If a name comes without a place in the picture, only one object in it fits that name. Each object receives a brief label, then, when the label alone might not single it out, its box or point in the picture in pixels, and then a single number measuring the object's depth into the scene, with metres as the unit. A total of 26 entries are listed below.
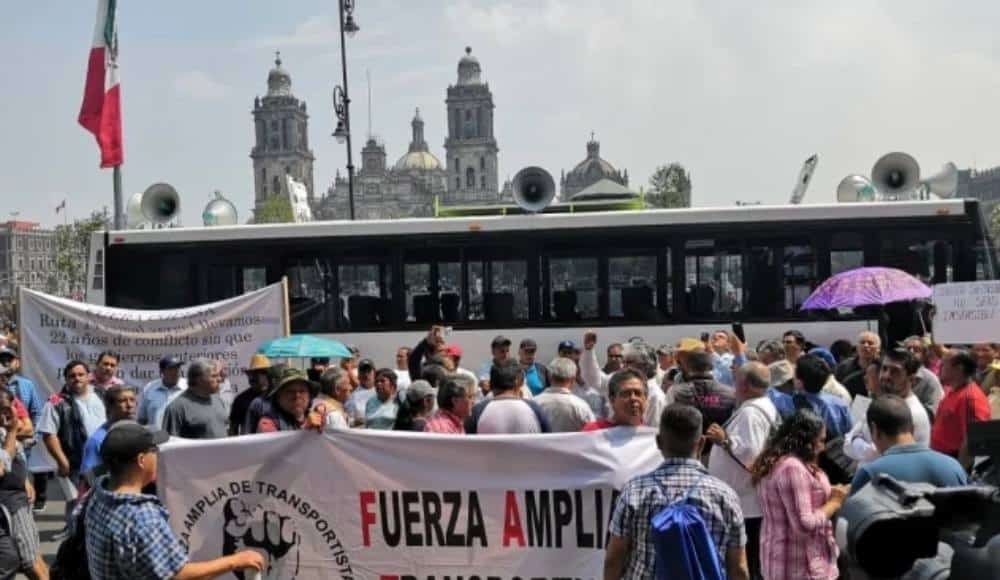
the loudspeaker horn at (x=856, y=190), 16.39
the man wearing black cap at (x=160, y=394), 9.90
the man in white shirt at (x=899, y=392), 6.71
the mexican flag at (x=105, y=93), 17.64
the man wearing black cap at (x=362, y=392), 10.12
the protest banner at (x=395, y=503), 6.15
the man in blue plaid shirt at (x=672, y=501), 4.46
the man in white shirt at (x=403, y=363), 11.79
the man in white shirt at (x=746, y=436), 6.50
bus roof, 15.24
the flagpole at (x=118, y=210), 17.36
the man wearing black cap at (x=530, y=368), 11.92
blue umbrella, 10.95
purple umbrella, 12.67
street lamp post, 24.20
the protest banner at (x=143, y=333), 11.72
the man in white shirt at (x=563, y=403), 7.44
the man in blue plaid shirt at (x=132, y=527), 4.21
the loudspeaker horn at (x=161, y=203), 17.09
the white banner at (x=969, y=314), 10.56
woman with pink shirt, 5.52
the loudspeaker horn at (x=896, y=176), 16.09
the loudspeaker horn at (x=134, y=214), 17.25
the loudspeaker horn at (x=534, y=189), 15.95
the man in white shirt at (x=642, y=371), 8.46
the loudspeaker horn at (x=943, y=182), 16.25
